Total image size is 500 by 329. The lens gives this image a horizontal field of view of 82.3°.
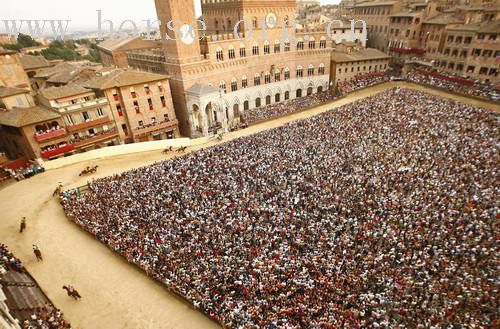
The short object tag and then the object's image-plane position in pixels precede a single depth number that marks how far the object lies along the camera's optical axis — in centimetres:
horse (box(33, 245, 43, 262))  2067
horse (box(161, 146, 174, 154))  3581
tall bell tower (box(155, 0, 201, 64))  3788
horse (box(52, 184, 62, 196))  2842
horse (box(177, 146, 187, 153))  3593
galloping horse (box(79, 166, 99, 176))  3171
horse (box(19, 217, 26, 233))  2361
